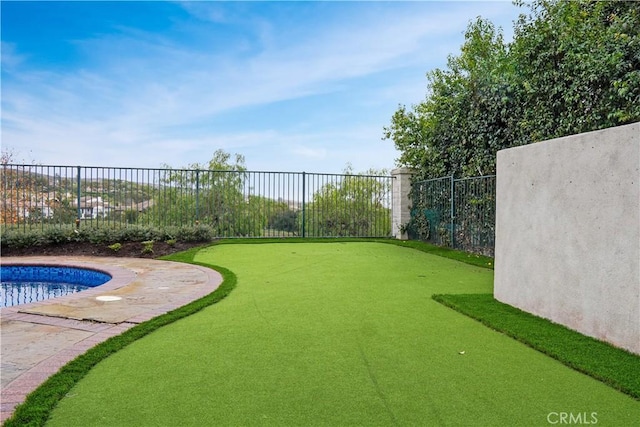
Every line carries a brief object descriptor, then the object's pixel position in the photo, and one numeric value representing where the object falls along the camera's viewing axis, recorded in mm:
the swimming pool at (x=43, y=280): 5445
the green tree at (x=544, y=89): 5336
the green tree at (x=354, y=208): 12234
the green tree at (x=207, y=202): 10992
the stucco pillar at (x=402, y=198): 11109
